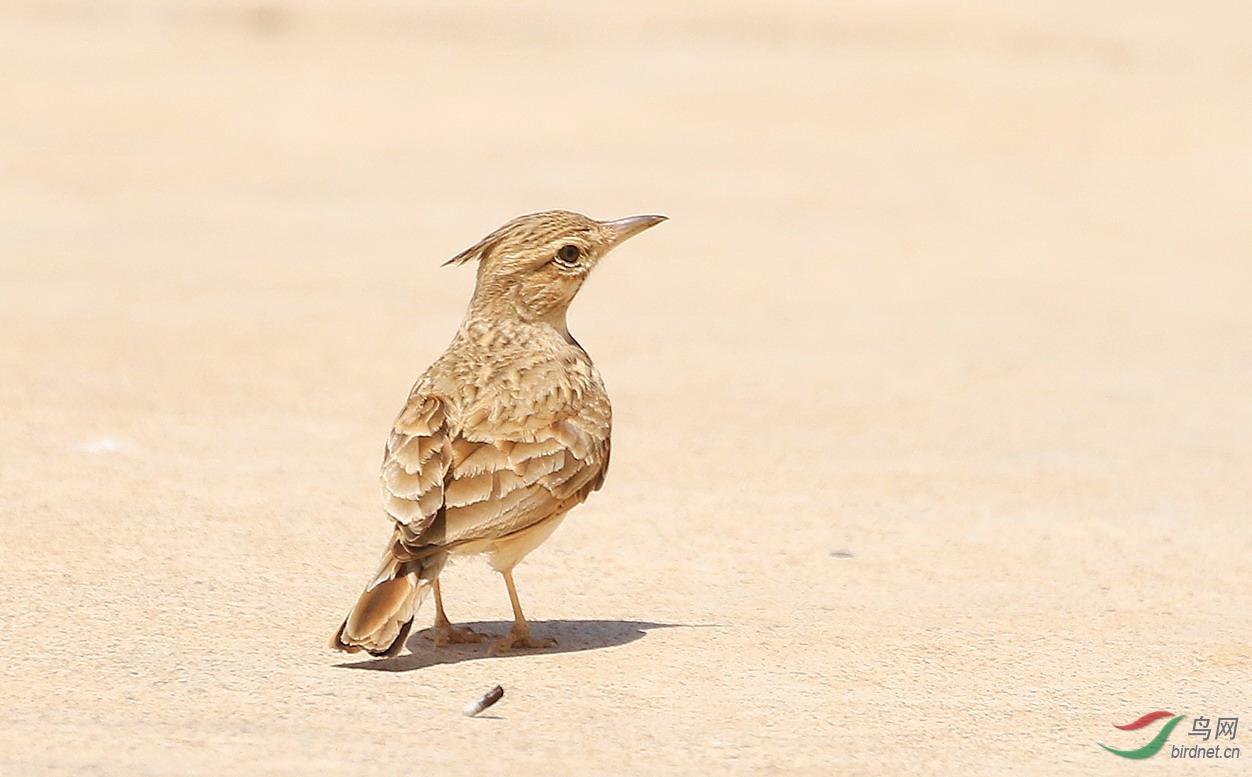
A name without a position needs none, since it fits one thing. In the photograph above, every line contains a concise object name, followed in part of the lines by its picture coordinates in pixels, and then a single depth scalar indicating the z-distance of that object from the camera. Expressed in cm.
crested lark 1001
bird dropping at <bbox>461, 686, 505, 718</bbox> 943
